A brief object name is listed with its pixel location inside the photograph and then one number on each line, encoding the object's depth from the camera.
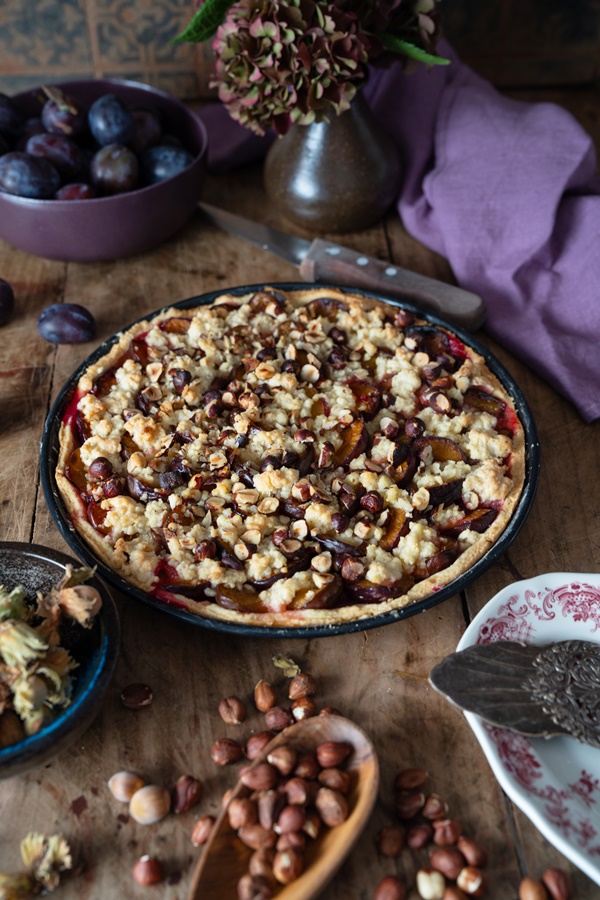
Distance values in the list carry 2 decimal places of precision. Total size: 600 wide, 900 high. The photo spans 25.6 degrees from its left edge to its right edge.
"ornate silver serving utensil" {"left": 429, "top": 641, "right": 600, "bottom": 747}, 0.76
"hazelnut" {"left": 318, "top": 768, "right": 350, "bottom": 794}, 0.75
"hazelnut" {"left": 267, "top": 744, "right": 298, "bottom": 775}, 0.75
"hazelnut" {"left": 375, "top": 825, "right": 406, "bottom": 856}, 0.75
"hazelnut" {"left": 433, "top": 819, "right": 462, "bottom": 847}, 0.75
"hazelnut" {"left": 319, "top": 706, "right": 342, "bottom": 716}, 0.78
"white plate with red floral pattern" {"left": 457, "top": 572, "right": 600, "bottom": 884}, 0.73
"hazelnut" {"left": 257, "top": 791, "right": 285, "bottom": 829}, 0.74
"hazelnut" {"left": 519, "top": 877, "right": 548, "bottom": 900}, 0.73
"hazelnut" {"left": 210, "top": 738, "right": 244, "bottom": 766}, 0.78
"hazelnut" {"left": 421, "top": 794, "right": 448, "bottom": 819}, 0.76
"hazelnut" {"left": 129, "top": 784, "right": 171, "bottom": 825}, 0.76
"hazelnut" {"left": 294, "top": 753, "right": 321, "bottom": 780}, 0.75
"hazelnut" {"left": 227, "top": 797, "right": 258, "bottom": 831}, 0.74
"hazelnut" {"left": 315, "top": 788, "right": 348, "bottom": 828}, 0.74
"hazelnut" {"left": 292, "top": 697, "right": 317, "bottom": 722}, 0.79
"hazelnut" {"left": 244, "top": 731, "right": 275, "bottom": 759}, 0.78
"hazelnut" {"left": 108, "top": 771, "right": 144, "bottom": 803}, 0.77
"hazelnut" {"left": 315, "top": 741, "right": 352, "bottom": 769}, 0.76
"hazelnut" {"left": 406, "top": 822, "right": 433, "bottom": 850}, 0.75
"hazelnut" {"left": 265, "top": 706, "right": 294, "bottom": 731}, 0.79
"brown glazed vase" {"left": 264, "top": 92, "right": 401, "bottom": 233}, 1.05
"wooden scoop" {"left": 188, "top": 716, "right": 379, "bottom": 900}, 0.72
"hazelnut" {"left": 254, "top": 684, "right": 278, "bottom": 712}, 0.80
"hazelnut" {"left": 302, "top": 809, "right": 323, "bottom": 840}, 0.74
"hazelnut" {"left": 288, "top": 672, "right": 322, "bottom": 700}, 0.80
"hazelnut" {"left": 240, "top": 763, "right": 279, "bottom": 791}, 0.75
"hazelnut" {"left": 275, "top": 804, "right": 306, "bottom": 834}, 0.73
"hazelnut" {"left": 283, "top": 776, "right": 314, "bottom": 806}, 0.74
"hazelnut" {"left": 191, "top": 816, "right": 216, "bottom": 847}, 0.75
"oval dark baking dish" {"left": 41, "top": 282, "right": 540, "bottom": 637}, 0.79
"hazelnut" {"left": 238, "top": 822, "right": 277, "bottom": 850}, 0.73
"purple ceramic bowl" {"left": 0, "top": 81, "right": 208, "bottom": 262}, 1.01
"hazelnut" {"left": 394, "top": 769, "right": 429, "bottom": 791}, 0.77
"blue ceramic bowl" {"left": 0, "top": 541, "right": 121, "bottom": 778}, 0.73
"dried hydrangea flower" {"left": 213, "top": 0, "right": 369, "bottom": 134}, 0.95
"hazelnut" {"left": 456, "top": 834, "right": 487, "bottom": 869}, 0.74
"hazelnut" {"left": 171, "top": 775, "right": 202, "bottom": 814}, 0.76
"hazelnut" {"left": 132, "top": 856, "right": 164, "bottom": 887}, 0.74
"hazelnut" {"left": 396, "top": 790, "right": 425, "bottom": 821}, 0.76
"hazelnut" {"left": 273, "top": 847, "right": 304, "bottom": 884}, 0.72
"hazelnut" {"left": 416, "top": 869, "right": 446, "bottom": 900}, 0.73
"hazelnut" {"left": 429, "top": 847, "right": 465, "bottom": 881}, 0.74
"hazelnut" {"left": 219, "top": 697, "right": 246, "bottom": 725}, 0.80
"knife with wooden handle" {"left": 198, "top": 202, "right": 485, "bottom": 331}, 0.99
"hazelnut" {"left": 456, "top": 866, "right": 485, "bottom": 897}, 0.73
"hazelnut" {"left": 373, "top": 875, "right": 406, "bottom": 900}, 0.73
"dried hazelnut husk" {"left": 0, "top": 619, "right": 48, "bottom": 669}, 0.74
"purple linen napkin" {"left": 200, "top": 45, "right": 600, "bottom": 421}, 1.00
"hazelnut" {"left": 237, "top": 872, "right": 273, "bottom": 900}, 0.72
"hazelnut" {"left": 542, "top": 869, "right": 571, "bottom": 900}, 0.73
